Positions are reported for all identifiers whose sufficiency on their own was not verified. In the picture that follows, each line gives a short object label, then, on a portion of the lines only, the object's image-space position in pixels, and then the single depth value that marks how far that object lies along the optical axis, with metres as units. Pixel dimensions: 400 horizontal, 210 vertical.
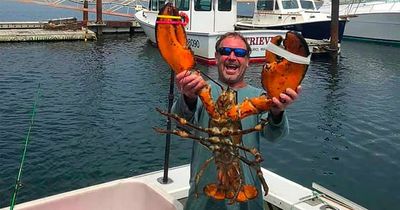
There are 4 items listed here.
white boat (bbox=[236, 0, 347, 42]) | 31.28
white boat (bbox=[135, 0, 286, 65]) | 24.59
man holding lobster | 3.30
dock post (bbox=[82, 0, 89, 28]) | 38.15
